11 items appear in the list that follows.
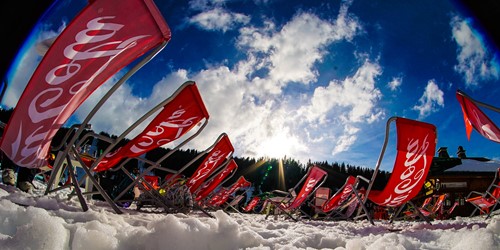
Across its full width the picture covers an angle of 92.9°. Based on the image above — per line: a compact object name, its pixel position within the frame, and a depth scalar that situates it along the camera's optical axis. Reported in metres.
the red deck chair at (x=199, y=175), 3.38
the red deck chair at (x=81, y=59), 1.00
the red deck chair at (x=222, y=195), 7.53
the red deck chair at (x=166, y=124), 2.18
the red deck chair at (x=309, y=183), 4.96
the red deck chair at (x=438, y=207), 12.05
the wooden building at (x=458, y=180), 19.61
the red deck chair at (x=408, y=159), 2.57
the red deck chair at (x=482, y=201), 6.47
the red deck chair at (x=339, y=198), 5.36
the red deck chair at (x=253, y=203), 11.45
